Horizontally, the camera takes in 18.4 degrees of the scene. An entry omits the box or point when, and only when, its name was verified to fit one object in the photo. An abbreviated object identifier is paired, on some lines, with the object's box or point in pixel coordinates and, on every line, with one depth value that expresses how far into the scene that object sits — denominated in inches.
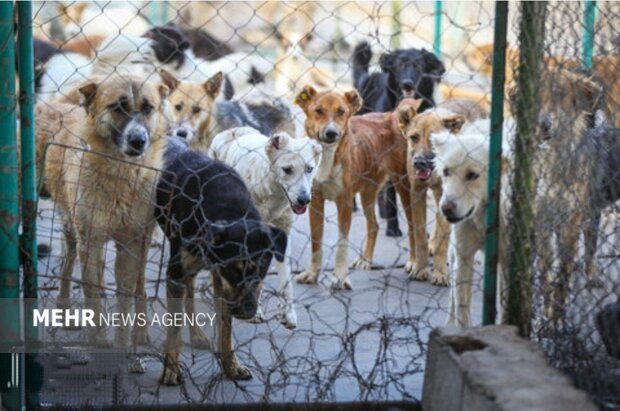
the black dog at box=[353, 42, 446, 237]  492.0
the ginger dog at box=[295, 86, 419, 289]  412.2
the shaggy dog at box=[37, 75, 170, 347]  302.9
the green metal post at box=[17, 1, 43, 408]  230.1
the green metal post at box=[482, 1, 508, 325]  228.0
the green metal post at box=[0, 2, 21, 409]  224.1
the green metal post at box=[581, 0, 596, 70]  255.7
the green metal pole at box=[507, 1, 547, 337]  225.6
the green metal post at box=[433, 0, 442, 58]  626.2
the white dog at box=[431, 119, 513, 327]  289.9
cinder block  195.4
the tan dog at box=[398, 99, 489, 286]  391.1
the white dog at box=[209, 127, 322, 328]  370.7
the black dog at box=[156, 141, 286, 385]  268.8
